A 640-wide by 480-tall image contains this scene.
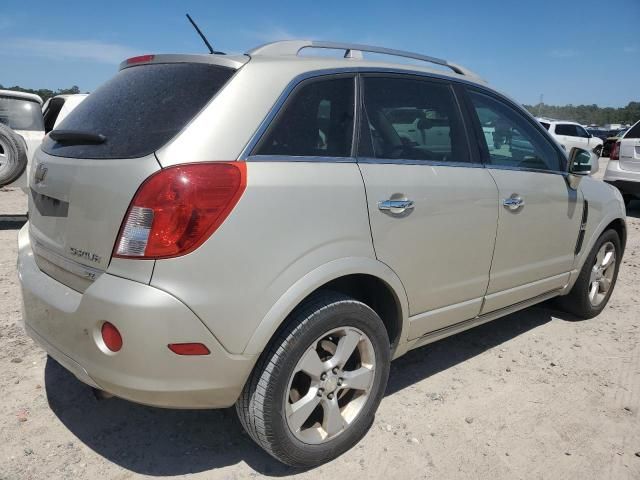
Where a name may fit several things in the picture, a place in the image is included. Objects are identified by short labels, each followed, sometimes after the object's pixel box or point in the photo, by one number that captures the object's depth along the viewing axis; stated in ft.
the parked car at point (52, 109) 24.16
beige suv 6.23
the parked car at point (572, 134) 67.62
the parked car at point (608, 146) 31.66
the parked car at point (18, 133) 21.25
